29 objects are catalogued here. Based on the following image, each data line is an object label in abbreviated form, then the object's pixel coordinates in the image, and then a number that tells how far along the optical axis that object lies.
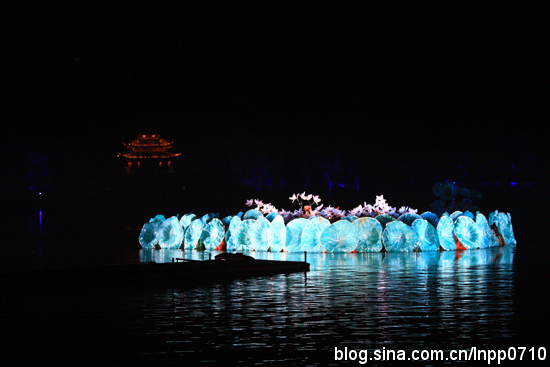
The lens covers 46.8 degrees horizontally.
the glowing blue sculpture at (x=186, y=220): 32.75
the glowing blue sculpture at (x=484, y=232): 29.83
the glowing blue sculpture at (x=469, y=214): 31.62
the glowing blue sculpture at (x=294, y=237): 28.12
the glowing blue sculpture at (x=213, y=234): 30.58
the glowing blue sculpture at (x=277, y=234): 28.50
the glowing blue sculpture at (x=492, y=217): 31.92
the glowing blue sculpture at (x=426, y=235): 28.00
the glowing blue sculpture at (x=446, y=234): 28.48
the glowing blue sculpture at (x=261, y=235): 29.06
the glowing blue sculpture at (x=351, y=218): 28.35
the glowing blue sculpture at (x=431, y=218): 29.50
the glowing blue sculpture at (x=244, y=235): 29.48
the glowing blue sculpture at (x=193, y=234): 31.11
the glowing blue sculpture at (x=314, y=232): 27.59
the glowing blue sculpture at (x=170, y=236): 31.88
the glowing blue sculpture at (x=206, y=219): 31.22
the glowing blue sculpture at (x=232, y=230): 29.96
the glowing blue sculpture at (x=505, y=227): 32.09
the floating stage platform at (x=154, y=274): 17.59
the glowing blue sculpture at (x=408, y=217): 28.50
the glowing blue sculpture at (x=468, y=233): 29.00
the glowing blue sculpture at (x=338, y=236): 27.27
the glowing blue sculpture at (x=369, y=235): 27.31
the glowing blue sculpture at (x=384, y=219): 28.31
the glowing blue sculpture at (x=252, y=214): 31.45
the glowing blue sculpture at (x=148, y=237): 32.12
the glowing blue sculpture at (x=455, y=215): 30.92
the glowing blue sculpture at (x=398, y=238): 27.75
